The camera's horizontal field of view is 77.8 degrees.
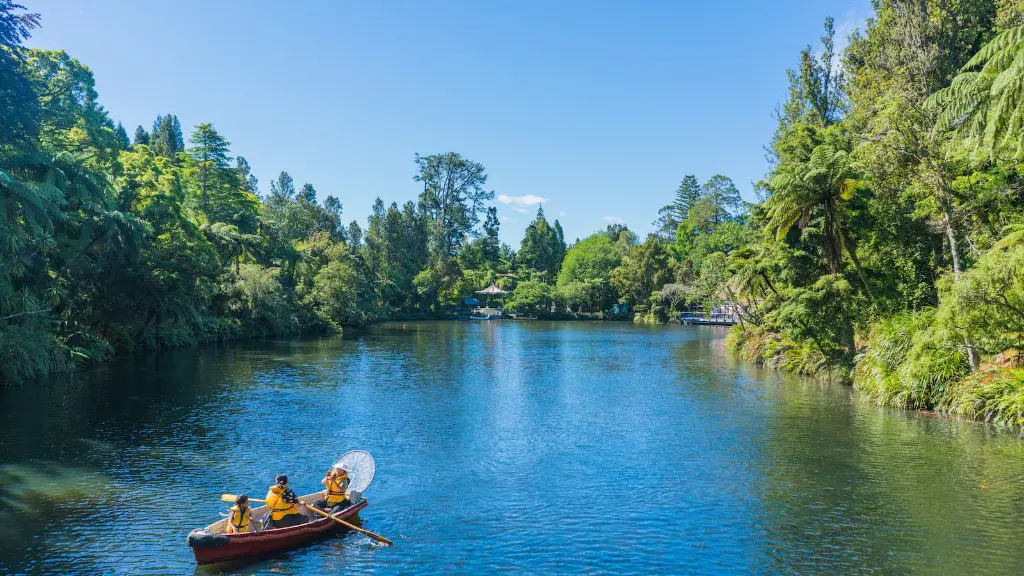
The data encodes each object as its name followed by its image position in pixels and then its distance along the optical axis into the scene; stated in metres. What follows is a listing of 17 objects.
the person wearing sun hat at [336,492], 14.54
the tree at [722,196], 118.84
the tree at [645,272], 103.62
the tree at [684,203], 128.25
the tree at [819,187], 30.59
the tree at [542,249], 130.12
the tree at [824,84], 43.62
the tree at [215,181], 66.94
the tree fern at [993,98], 14.70
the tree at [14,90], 26.59
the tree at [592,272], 109.69
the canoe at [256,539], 12.08
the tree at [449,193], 121.75
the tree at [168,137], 92.25
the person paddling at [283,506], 13.54
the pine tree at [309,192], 125.69
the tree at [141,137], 104.56
